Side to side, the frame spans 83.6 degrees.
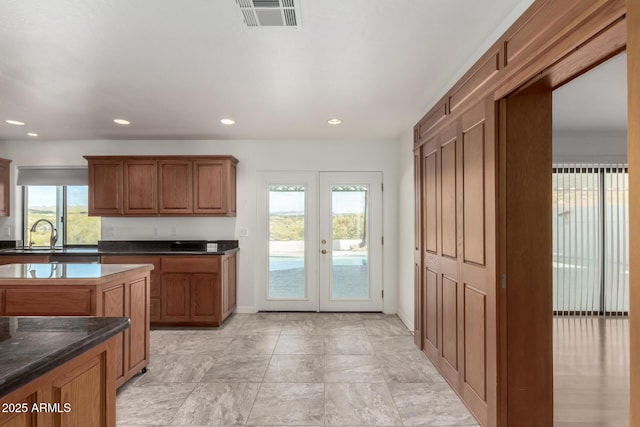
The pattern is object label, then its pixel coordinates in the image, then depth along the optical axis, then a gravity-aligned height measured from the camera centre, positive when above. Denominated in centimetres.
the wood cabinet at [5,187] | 497 +42
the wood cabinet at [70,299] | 242 -56
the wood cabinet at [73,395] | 91 -52
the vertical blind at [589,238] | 500 -30
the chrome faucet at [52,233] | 488 -22
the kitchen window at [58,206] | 512 +16
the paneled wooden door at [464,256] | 217 -29
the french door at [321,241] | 513 -34
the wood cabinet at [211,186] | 472 +41
